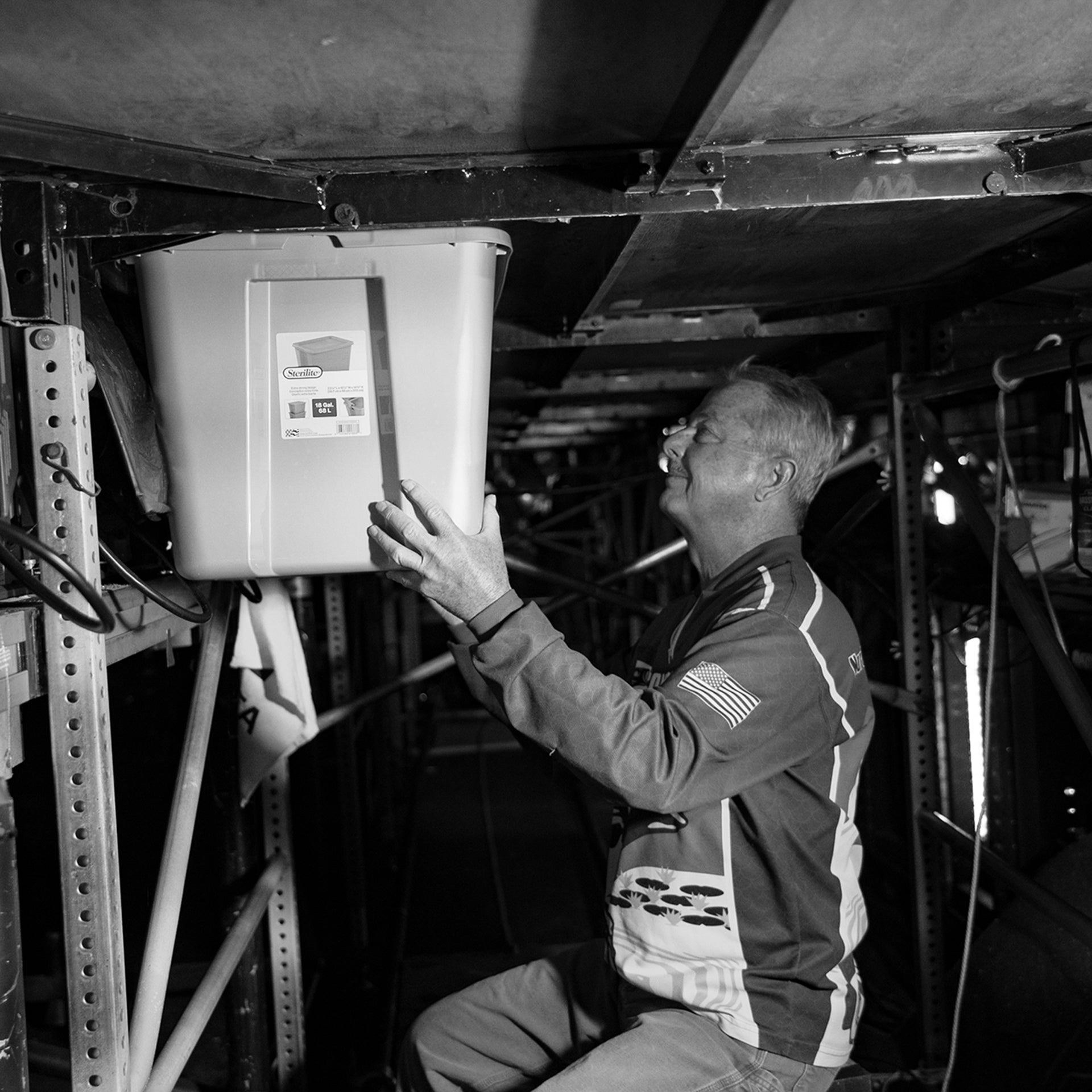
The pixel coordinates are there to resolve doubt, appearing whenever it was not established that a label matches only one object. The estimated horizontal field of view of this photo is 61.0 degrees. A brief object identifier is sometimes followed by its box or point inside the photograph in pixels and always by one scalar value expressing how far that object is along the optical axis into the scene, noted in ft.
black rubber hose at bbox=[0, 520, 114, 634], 3.24
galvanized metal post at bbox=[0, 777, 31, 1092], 3.51
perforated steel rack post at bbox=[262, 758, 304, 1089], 7.26
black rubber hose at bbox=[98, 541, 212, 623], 4.27
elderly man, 4.21
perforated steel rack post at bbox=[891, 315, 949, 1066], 7.23
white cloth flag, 6.17
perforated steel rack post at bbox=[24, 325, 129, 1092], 3.89
